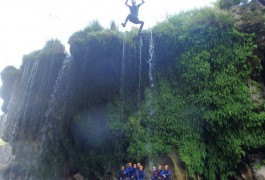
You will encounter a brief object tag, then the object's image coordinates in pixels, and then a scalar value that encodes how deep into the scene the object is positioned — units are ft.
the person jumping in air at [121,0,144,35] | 41.42
